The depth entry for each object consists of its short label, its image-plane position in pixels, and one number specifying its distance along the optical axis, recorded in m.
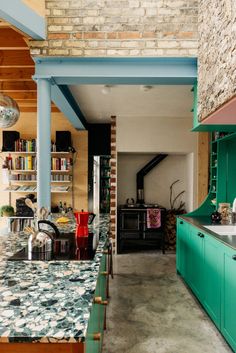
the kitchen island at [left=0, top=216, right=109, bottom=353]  0.94
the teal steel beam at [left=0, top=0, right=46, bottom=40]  2.25
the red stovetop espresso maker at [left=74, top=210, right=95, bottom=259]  2.40
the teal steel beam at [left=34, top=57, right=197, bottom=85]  3.03
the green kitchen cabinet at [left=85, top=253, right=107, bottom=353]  1.21
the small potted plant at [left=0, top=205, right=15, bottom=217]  5.76
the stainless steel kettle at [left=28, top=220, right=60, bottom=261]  1.95
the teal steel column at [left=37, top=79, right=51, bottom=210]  3.05
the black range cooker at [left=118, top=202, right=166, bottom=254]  5.60
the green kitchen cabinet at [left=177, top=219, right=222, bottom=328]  2.68
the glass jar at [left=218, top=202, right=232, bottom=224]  3.72
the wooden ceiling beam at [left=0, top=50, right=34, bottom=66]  3.60
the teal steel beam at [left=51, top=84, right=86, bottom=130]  3.64
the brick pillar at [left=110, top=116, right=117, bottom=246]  5.71
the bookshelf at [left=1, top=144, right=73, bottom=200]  5.92
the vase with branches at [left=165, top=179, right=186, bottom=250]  5.88
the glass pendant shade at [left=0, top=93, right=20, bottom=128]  2.71
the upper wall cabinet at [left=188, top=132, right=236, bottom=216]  4.00
